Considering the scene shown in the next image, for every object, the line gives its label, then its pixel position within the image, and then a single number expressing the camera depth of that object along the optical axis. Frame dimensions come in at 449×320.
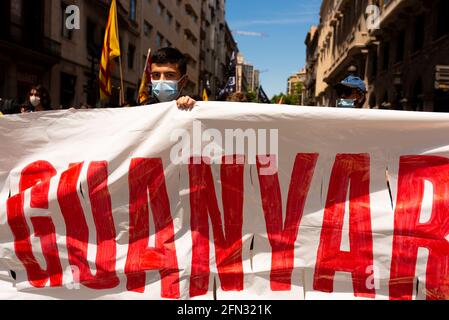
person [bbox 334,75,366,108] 3.78
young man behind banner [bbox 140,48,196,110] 3.13
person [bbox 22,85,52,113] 4.56
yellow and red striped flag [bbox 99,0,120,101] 7.33
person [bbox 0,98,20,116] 4.92
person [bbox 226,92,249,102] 6.61
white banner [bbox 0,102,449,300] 2.69
